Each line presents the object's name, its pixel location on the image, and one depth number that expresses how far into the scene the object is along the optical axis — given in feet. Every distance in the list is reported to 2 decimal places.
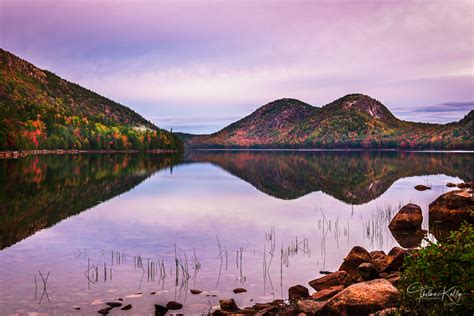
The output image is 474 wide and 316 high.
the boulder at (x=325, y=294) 58.16
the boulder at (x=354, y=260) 71.59
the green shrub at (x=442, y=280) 36.99
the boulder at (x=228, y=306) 56.75
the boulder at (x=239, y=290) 65.72
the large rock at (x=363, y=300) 45.91
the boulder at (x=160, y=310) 57.16
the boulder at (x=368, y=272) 63.67
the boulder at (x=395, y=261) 68.80
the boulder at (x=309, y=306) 49.55
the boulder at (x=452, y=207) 123.04
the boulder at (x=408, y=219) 116.26
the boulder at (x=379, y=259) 71.05
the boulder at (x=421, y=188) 230.95
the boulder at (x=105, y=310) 56.34
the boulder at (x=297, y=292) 62.34
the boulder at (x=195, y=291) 64.62
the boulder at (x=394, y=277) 55.35
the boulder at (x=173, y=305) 58.54
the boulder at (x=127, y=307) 57.97
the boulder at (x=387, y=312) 41.40
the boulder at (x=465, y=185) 225.15
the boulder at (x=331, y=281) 66.54
